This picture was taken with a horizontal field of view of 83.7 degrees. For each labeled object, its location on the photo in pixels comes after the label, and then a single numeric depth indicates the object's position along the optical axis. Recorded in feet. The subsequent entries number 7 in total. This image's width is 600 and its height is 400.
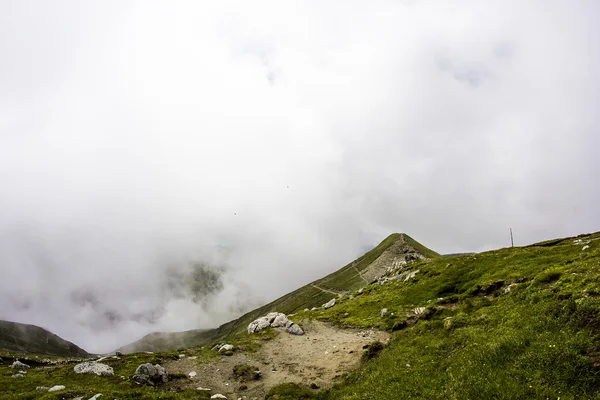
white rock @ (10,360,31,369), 146.94
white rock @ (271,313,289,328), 219.82
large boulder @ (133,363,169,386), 115.75
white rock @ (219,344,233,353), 166.48
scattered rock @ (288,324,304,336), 201.26
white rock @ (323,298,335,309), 307.27
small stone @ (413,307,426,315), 163.79
